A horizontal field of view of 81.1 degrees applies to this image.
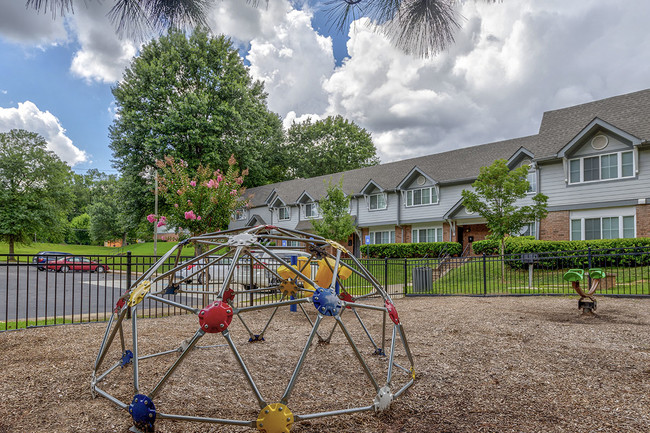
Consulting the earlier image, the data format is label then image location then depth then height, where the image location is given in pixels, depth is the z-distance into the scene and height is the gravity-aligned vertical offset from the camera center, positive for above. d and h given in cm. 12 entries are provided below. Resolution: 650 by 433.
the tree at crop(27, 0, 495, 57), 363 +222
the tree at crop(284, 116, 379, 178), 4850 +1110
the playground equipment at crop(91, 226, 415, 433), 252 -146
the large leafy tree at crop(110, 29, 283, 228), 2770 +921
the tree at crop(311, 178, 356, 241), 2350 +97
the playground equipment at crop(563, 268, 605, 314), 742 -120
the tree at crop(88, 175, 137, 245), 5725 +177
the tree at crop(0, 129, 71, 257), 3484 +417
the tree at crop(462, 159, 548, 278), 1592 +154
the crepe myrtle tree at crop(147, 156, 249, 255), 1211 +106
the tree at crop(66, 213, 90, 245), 7075 +29
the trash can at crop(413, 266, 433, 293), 1312 -160
